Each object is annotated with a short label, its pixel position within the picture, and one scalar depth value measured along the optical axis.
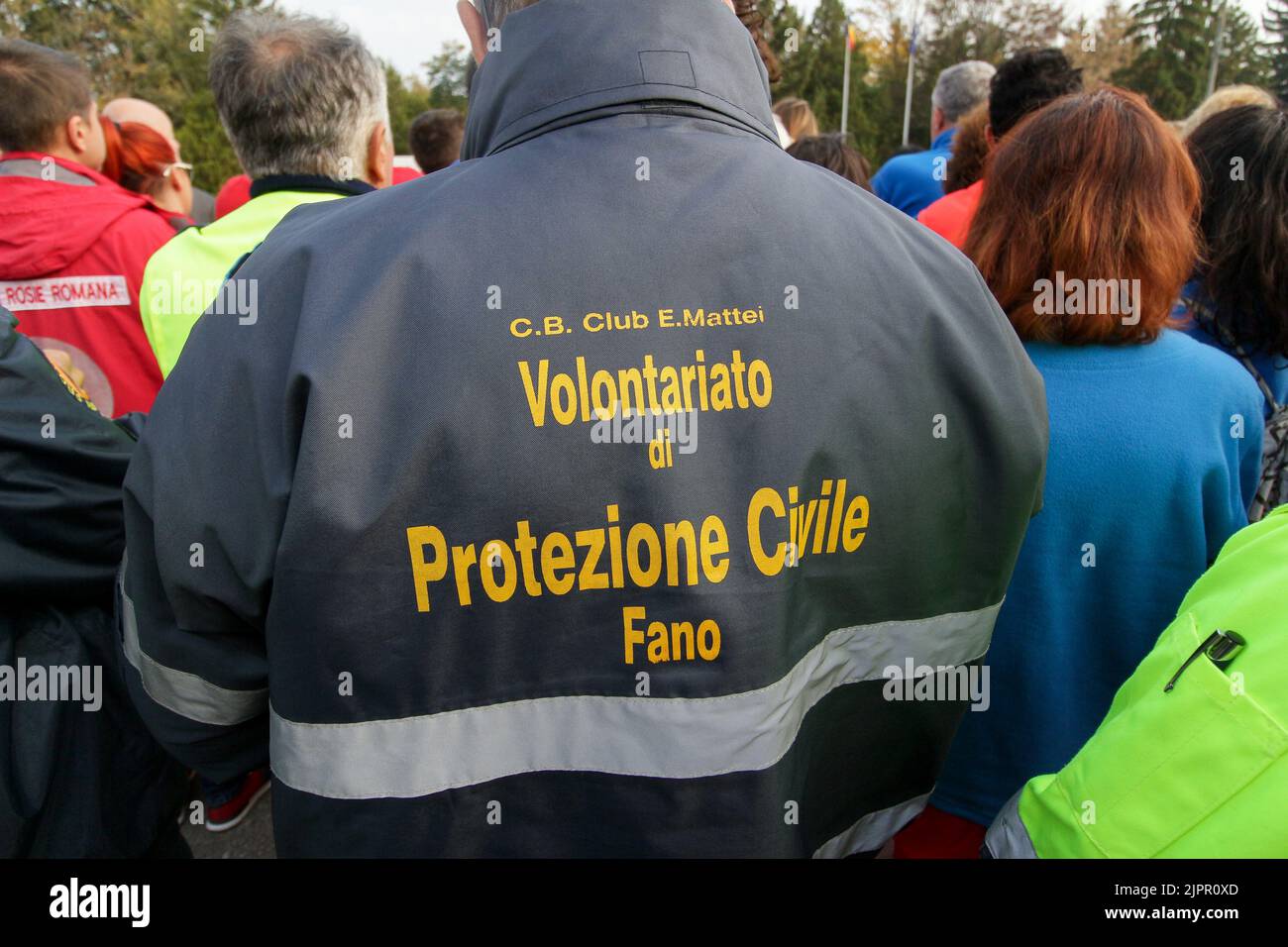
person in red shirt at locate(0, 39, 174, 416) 2.54
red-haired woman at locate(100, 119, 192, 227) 3.67
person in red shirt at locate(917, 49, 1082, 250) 3.23
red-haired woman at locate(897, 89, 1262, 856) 1.66
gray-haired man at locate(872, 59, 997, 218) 4.46
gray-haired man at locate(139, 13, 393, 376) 2.34
